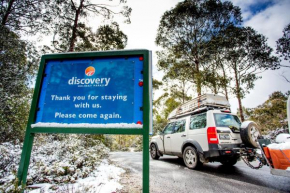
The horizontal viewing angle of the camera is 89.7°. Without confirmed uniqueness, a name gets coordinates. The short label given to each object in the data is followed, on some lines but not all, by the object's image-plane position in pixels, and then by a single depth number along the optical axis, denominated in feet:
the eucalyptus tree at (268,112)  52.01
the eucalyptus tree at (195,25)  54.49
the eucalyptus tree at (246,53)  54.39
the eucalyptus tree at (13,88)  15.96
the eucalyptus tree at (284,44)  46.44
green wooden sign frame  6.08
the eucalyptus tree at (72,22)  28.55
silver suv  13.89
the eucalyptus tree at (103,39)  32.60
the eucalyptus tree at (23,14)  23.73
